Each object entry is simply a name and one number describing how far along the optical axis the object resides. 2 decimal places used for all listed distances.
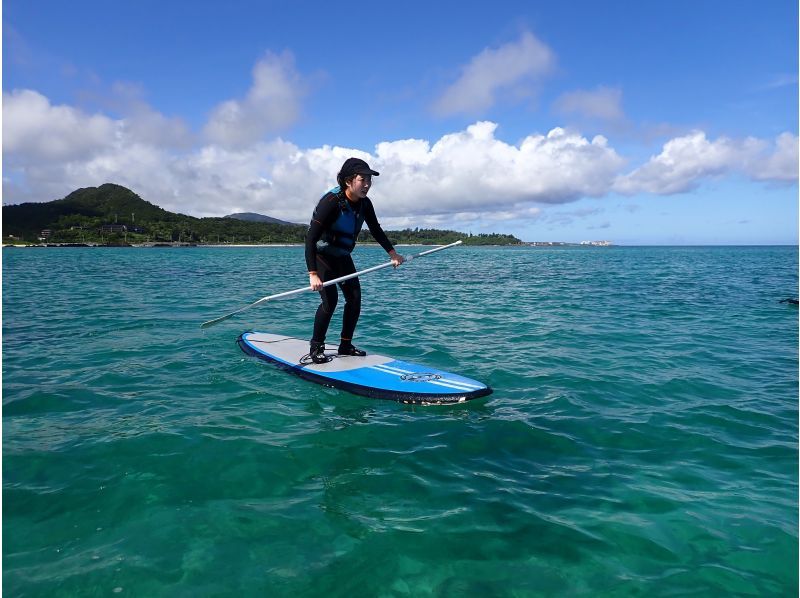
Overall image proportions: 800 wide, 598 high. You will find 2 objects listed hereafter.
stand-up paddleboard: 6.80
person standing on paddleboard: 7.43
